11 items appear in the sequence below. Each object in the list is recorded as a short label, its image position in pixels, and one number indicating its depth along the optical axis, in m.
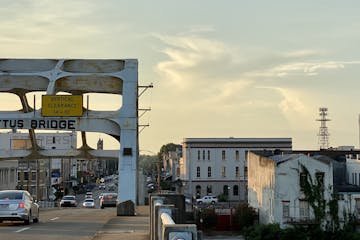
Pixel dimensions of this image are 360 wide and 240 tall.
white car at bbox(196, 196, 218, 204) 101.28
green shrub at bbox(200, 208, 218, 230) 68.06
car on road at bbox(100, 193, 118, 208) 52.44
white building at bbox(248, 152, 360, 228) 57.34
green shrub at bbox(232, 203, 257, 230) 65.19
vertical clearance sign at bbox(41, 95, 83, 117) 39.41
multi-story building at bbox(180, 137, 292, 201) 113.88
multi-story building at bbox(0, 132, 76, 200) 83.62
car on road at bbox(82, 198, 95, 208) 65.19
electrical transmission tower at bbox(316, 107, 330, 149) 127.00
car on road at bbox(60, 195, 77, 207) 65.69
